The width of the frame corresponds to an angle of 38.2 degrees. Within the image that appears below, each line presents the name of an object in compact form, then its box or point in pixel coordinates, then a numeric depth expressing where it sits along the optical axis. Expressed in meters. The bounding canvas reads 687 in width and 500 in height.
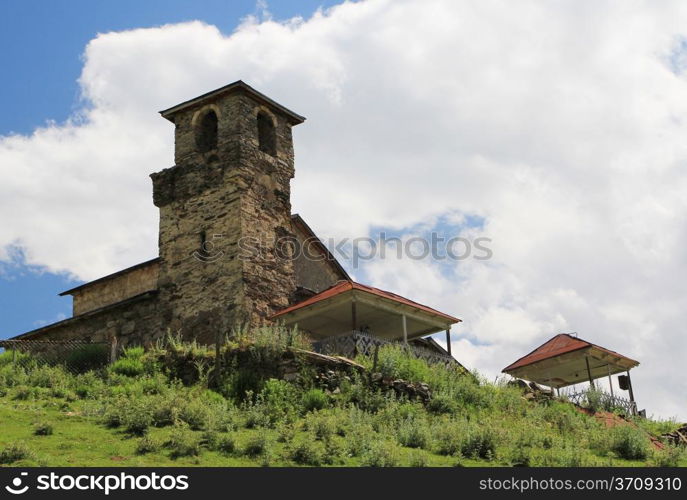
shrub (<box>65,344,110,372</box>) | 24.53
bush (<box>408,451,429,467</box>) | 15.49
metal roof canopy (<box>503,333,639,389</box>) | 30.64
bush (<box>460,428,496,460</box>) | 17.47
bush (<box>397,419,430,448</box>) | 17.86
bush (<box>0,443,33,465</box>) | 14.42
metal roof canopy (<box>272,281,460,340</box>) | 25.39
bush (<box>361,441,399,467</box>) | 15.47
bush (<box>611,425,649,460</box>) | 19.19
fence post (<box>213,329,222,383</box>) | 22.33
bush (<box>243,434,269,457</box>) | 16.19
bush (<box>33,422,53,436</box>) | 16.66
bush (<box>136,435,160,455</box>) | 15.80
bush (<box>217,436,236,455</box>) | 16.28
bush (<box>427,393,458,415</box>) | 21.94
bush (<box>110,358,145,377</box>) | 23.05
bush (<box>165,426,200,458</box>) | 15.77
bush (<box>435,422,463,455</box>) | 17.61
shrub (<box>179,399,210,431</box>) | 18.09
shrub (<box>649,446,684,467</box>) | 18.36
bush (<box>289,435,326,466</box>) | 15.84
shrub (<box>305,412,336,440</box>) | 17.92
